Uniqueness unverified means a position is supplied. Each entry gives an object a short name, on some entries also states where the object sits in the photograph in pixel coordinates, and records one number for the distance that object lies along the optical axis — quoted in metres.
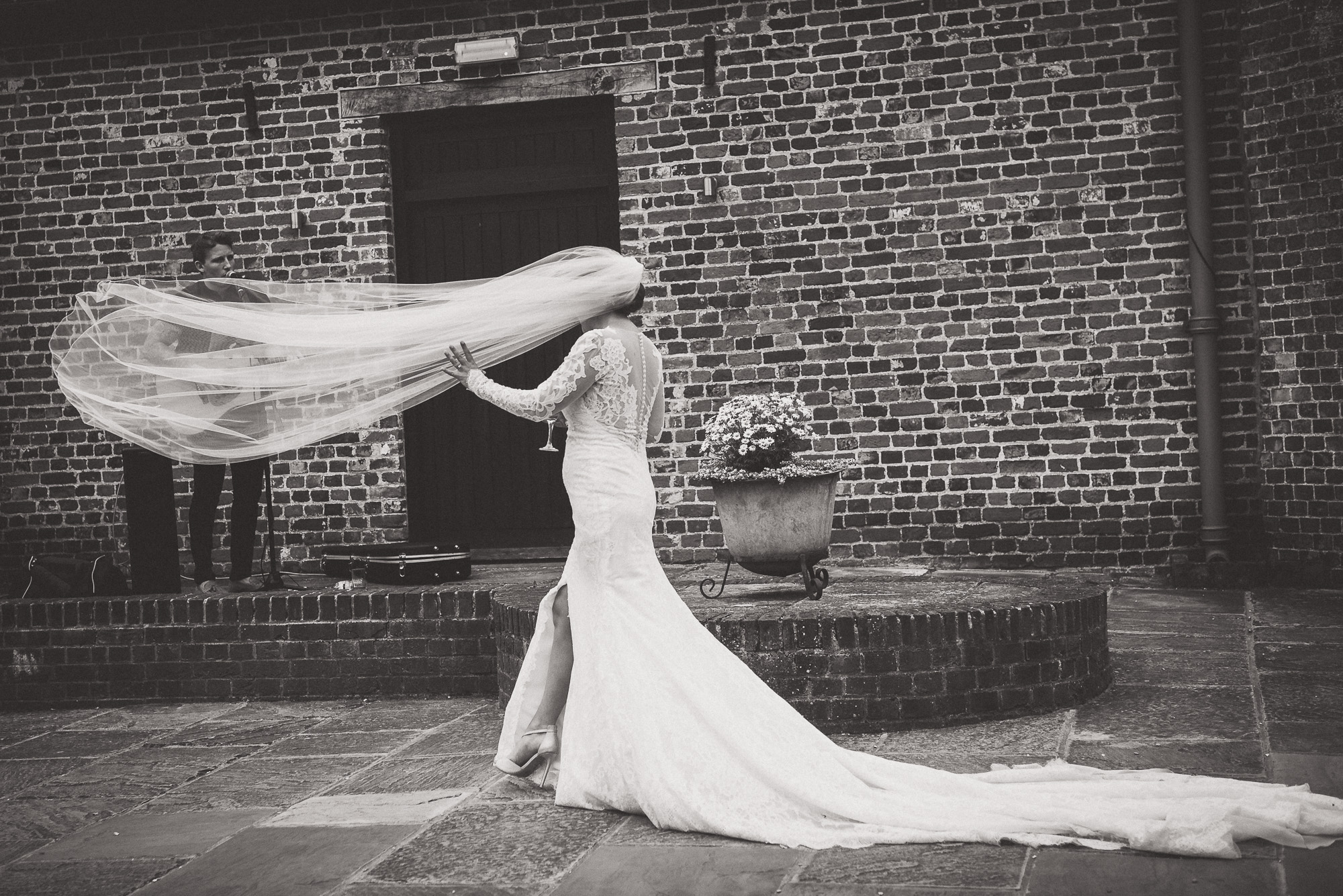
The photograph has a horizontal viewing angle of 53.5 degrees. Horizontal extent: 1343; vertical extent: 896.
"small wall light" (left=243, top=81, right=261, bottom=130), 9.35
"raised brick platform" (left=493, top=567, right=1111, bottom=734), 5.36
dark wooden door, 9.28
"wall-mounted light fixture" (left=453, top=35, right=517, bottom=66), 9.07
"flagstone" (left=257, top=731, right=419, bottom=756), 5.70
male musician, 7.24
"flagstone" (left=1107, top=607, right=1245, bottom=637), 7.05
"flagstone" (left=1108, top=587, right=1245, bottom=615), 7.70
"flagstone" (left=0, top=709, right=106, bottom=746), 6.50
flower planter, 6.02
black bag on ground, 7.42
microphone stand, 7.41
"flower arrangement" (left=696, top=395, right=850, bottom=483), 6.06
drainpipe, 8.30
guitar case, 7.36
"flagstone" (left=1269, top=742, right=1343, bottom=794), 4.27
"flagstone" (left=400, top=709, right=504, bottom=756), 5.58
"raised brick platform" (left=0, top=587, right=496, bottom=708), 6.84
